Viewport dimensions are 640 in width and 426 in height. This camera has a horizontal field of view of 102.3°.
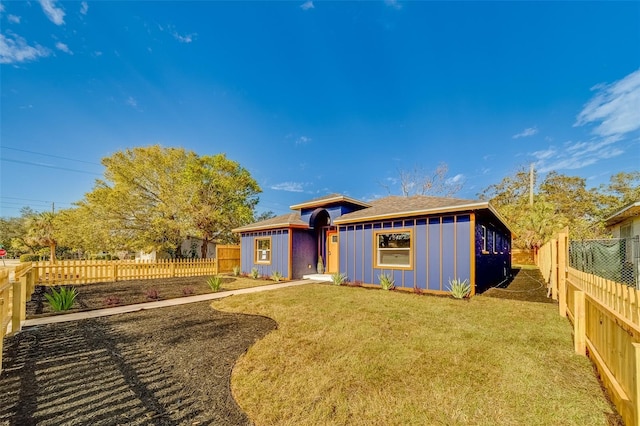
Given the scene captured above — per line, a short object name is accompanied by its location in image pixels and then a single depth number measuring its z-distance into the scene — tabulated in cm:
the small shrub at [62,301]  682
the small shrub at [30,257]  3142
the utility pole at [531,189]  2212
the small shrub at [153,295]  842
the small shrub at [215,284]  978
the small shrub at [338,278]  1094
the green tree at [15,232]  3772
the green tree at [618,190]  2550
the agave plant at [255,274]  1438
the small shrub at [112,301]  760
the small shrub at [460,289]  784
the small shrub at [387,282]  961
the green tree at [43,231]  2783
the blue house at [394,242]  851
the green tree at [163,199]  2180
